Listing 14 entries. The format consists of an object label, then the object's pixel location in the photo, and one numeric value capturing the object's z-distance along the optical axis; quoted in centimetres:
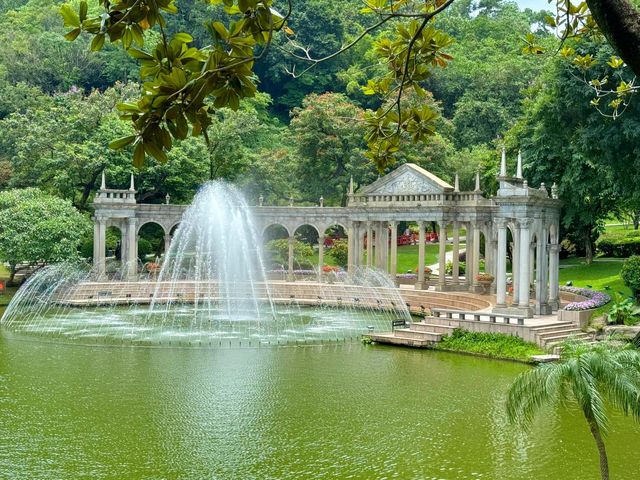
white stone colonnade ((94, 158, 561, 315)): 3281
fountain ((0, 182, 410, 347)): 3183
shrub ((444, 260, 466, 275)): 5010
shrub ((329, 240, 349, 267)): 5188
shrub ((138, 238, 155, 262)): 5047
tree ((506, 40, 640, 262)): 3117
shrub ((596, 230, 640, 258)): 4666
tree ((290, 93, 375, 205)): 5178
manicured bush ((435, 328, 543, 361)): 2784
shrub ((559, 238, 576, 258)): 5019
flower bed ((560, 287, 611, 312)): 3072
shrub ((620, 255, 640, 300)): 2952
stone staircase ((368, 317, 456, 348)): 2989
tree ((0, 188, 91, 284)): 4075
